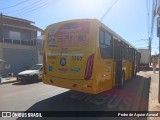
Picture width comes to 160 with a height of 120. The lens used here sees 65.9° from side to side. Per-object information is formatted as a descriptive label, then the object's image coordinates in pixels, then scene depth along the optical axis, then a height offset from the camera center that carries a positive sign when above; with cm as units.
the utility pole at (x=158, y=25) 482 +130
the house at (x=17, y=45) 1389 +165
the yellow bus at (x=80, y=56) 445 +11
